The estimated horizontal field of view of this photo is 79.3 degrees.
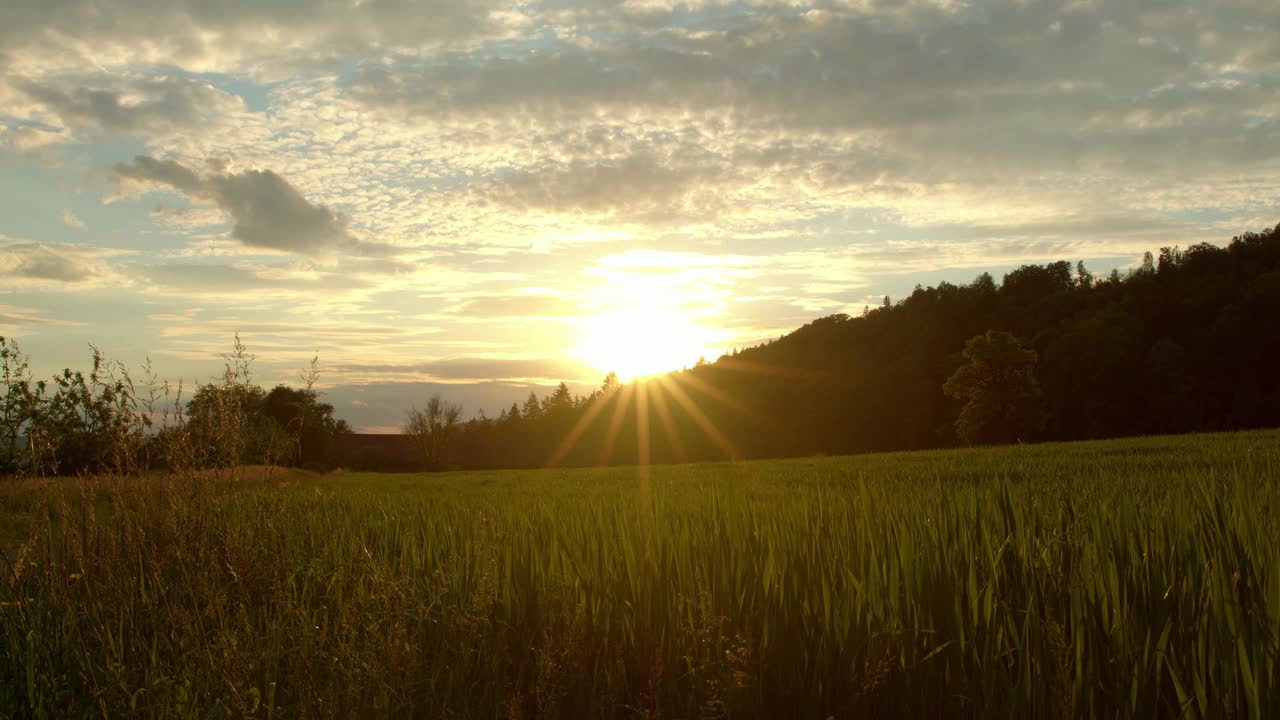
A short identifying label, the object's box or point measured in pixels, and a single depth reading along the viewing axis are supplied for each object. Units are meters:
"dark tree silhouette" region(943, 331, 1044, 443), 53.34
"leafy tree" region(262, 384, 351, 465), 51.03
